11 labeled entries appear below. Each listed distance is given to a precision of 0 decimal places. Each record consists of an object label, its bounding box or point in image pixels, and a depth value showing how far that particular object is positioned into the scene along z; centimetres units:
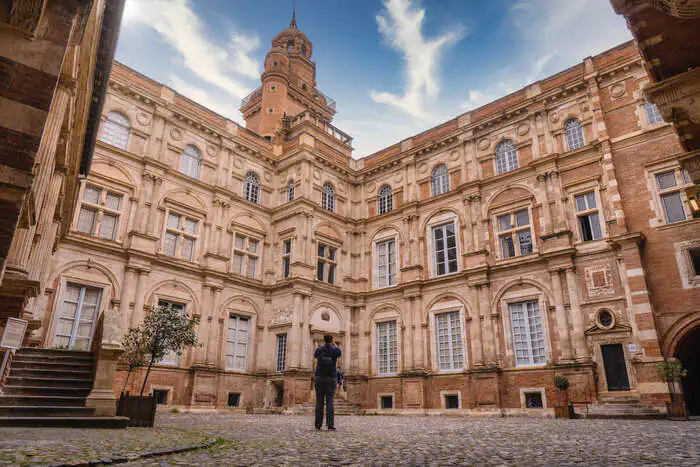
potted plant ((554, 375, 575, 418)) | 1656
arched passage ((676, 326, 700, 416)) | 1727
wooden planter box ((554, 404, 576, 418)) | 1652
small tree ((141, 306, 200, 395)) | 1245
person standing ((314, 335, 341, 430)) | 947
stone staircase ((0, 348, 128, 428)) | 924
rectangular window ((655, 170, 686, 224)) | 1789
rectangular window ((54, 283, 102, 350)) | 1802
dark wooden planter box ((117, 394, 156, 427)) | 1025
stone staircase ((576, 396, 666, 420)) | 1556
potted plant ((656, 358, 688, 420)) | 1495
